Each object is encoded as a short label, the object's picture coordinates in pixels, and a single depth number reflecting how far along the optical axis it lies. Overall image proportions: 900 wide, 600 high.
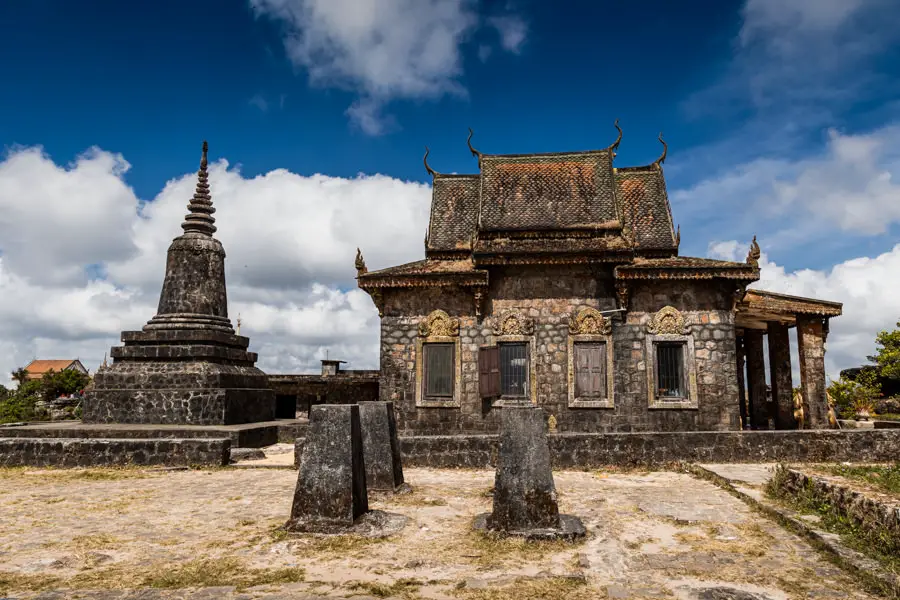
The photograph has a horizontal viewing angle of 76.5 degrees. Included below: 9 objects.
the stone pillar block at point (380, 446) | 8.22
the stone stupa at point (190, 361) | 14.34
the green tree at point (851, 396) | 20.98
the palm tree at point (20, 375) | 41.12
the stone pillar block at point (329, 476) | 6.12
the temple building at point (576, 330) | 14.43
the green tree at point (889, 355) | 22.95
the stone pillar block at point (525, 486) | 5.90
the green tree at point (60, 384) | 33.12
